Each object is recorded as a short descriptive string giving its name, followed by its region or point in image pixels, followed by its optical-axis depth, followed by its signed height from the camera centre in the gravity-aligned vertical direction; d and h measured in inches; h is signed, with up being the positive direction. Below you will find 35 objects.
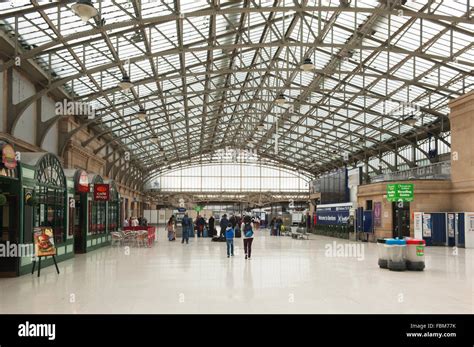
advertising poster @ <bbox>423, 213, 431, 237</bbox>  911.1 -49.3
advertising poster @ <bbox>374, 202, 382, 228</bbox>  1030.4 -31.3
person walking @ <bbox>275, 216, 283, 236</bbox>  1334.9 -69.1
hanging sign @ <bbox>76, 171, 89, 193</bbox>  682.8 +31.0
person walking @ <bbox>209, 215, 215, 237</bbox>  1183.3 -60.0
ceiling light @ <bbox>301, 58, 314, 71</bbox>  564.1 +164.1
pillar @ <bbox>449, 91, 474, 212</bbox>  893.8 +92.0
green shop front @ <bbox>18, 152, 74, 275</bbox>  473.1 +3.1
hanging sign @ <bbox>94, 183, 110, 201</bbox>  776.3 +19.8
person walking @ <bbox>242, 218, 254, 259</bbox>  585.5 -38.6
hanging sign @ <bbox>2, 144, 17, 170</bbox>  428.1 +44.8
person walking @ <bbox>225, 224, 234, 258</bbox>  621.9 -49.1
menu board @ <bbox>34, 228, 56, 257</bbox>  448.1 -37.7
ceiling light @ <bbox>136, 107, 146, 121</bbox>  714.4 +136.2
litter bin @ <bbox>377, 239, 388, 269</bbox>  505.9 -63.0
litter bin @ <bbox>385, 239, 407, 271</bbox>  480.0 -56.9
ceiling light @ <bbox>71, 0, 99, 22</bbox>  372.5 +156.7
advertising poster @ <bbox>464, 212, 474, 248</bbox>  837.8 -54.7
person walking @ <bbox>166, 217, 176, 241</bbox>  1034.7 -64.6
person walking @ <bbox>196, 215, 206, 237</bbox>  1218.6 -56.2
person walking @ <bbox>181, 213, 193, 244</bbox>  957.2 -50.0
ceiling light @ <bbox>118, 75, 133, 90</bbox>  575.2 +147.9
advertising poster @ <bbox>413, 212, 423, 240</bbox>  915.4 -48.5
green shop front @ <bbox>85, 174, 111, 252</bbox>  753.6 -15.1
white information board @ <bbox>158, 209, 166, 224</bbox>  1786.8 -46.1
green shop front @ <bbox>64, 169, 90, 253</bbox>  682.8 -4.3
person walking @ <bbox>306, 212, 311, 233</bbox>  1650.1 -74.5
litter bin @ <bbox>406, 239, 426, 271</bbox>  482.6 -59.6
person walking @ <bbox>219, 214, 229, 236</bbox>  860.2 -38.4
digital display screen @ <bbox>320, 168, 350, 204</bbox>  1304.1 +38.5
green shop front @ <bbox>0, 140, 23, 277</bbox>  441.4 -5.8
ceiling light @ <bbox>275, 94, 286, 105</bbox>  722.1 +157.8
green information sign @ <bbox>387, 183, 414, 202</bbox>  878.4 +14.7
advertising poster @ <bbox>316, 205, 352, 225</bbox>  1194.3 -39.3
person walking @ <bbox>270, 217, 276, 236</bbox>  1345.0 -76.8
